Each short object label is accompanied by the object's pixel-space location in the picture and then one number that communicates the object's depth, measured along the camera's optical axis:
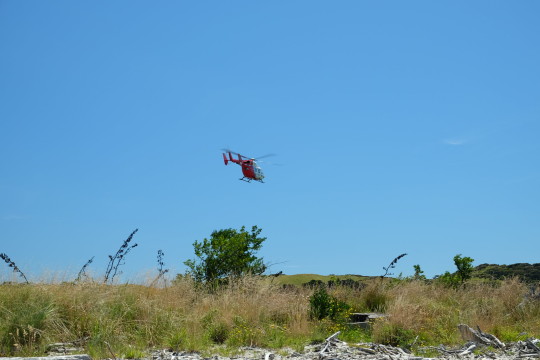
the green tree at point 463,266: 22.23
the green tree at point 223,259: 18.64
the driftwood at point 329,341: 8.69
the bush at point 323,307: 12.36
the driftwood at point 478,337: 9.84
